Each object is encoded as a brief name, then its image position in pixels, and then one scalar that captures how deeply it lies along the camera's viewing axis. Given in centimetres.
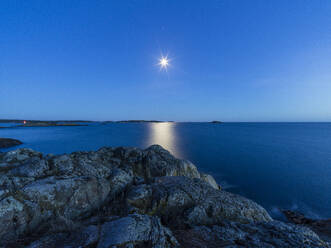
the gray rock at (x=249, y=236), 470
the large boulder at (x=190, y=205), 651
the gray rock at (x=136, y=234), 416
